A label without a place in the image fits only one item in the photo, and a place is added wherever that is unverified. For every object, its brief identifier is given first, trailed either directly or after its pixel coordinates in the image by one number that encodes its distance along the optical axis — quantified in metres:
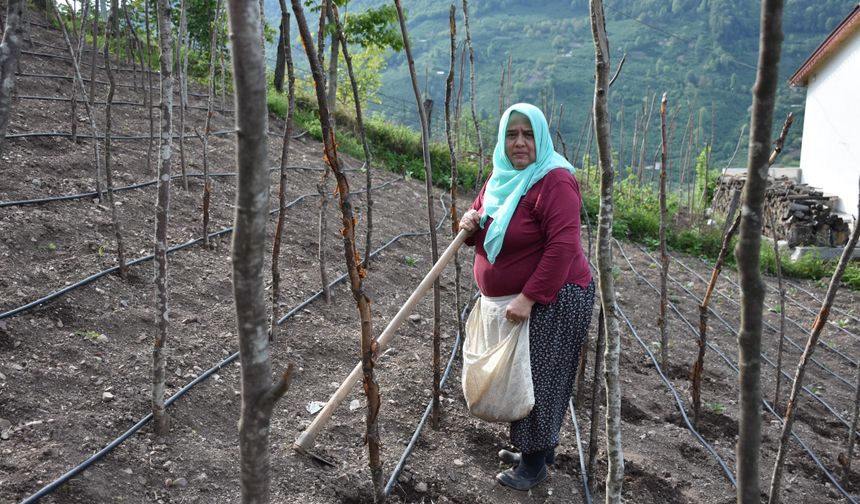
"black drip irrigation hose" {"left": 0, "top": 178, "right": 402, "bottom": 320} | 2.74
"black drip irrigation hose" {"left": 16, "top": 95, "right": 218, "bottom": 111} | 5.62
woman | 2.35
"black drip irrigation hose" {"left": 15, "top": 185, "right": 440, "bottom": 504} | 1.89
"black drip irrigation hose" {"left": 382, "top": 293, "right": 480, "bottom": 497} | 2.44
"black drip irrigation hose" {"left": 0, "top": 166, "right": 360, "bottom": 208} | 3.63
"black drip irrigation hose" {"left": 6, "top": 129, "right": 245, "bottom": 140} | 4.58
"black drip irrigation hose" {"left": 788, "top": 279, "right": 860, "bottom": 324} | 6.87
